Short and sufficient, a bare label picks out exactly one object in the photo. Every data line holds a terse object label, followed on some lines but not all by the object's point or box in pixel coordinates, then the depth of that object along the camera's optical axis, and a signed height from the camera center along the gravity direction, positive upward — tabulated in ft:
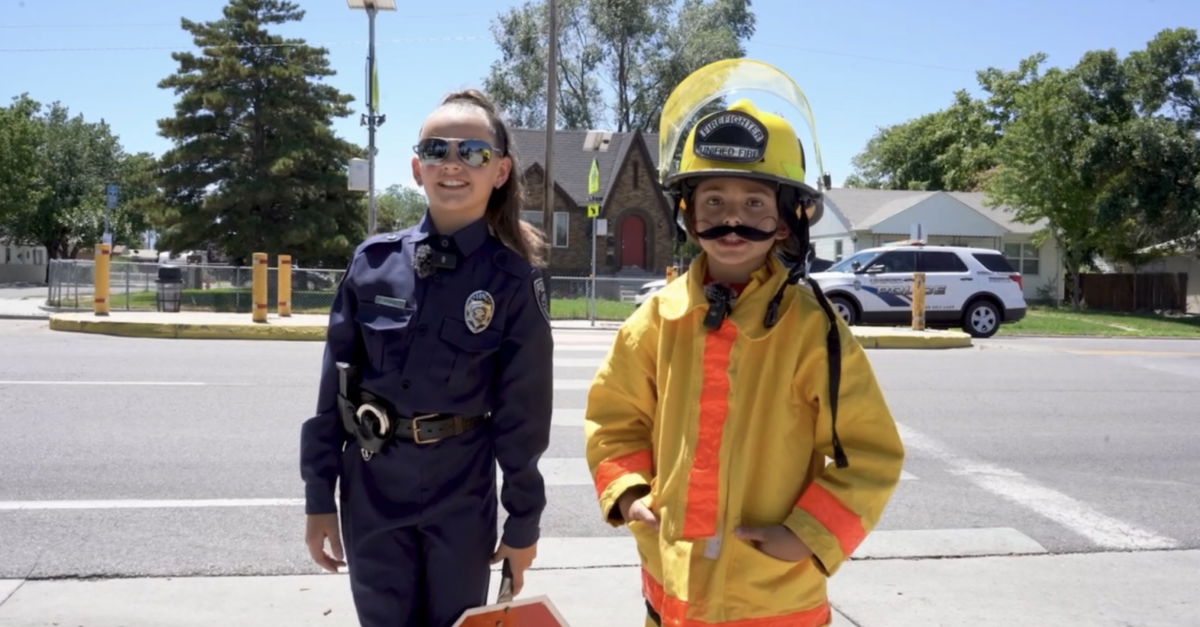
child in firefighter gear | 6.86 -0.99
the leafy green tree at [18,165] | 138.62 +14.06
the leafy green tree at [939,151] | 184.85 +27.15
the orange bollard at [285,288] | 61.41 -0.99
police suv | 64.08 -0.22
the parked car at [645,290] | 73.62 -0.84
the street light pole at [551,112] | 75.15 +12.66
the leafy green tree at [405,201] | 354.13 +28.98
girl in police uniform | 8.07 -1.05
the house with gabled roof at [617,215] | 131.95 +8.23
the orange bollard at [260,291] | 56.75 -1.12
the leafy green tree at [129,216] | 184.47 +9.58
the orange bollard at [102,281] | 57.41 -0.73
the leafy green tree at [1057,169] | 108.58 +12.58
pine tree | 98.84 +12.39
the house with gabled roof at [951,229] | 124.36 +6.73
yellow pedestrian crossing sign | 78.69 +7.44
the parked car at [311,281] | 67.62 -0.59
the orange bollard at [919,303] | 59.77 -1.10
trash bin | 63.46 -1.23
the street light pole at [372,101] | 58.65 +10.22
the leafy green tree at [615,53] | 160.04 +35.44
